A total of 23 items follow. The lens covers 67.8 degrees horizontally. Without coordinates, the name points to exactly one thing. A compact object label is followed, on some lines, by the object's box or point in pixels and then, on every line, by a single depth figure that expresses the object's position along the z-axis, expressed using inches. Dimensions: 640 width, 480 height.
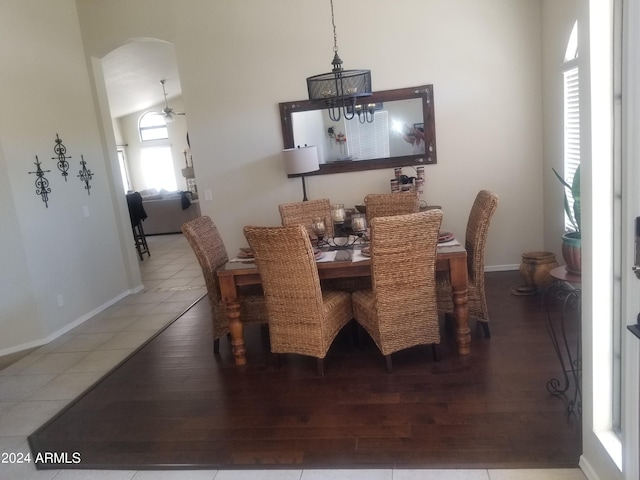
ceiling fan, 404.8
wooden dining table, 119.9
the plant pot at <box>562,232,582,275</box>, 89.7
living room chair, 305.0
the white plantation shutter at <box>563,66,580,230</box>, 151.7
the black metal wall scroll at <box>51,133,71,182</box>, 180.1
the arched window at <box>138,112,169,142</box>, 493.7
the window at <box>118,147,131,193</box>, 493.4
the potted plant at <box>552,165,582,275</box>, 89.7
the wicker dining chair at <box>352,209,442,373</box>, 108.1
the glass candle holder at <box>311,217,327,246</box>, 131.4
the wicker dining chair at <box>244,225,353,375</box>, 111.0
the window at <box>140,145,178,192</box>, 497.7
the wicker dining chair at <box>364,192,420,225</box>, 162.2
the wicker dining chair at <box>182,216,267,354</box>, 135.9
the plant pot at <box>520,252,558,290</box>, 161.3
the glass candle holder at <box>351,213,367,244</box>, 134.3
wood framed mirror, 187.3
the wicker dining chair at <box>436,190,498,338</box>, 124.8
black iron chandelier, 126.6
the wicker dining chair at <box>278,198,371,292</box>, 151.5
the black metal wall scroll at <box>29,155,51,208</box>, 169.0
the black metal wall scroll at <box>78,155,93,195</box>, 192.5
